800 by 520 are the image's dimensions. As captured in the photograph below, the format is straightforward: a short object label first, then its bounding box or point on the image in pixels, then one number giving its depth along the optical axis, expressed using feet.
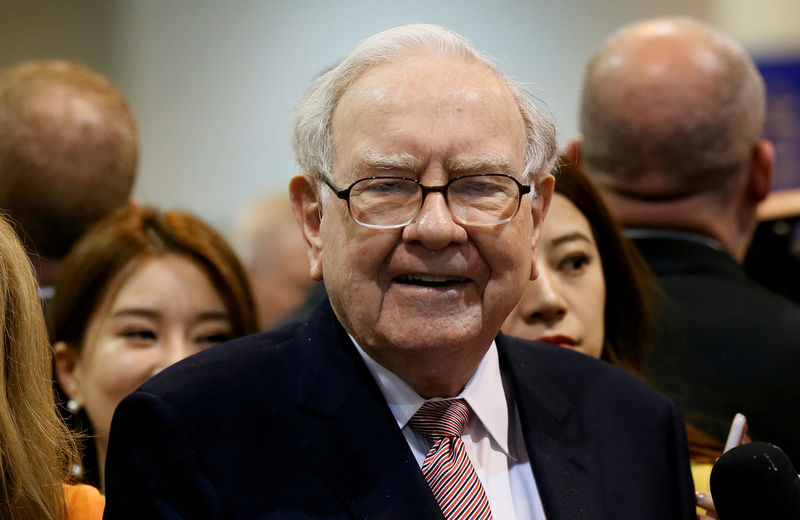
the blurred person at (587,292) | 8.34
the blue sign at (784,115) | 17.67
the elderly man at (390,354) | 5.74
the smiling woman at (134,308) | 8.21
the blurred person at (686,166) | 9.71
